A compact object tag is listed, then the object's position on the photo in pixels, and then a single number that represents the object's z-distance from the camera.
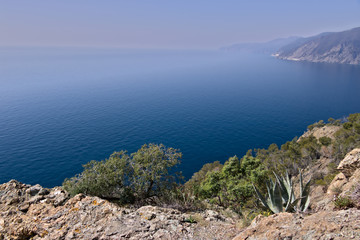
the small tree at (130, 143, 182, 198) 18.69
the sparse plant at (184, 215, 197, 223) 11.62
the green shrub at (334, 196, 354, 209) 7.55
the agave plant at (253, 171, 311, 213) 10.23
